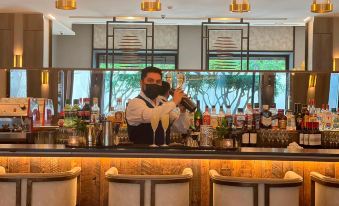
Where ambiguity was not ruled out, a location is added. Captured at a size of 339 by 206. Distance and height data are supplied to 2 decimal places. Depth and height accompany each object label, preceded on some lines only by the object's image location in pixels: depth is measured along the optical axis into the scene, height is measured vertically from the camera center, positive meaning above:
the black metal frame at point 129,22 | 10.36 +1.42
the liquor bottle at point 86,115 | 5.07 -0.14
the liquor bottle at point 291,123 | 5.51 -0.19
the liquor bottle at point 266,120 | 5.48 -0.17
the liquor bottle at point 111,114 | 5.19 -0.15
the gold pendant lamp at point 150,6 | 5.55 +0.94
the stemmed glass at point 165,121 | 4.26 -0.15
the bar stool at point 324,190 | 3.64 -0.57
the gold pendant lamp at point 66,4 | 5.34 +0.90
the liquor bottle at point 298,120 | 5.55 -0.16
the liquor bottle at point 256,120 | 5.46 -0.17
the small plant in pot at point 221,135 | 4.14 -0.24
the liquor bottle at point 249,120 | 5.35 -0.17
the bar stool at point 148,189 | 3.60 -0.56
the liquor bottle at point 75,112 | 5.10 -0.11
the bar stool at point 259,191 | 3.57 -0.56
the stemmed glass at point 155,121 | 4.30 -0.15
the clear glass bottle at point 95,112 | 5.47 -0.13
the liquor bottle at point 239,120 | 5.49 -0.17
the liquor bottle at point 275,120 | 5.61 -0.17
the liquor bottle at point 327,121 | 5.80 -0.18
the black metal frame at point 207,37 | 10.34 +1.21
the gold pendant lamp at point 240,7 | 5.71 +0.97
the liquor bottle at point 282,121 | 5.55 -0.18
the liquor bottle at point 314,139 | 4.96 -0.31
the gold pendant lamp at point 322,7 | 5.30 +0.90
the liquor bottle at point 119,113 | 5.36 -0.13
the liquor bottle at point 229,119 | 4.71 -0.14
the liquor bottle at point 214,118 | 5.39 -0.16
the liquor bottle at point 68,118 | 5.14 -0.17
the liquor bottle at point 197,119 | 5.36 -0.17
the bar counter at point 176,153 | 3.88 -0.36
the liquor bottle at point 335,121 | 5.80 -0.18
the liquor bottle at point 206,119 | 4.89 -0.15
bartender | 4.42 -0.05
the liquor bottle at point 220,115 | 5.10 -0.13
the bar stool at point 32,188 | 3.66 -0.58
